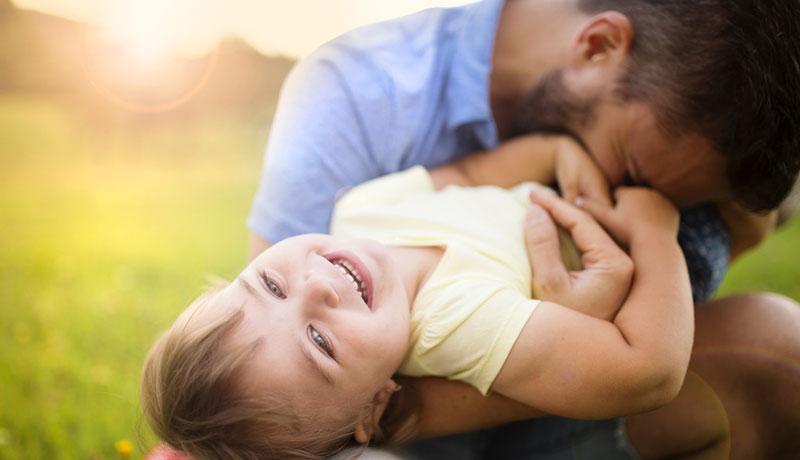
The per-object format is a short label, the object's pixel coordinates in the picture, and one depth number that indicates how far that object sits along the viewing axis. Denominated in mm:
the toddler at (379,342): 747
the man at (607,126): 807
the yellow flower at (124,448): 890
